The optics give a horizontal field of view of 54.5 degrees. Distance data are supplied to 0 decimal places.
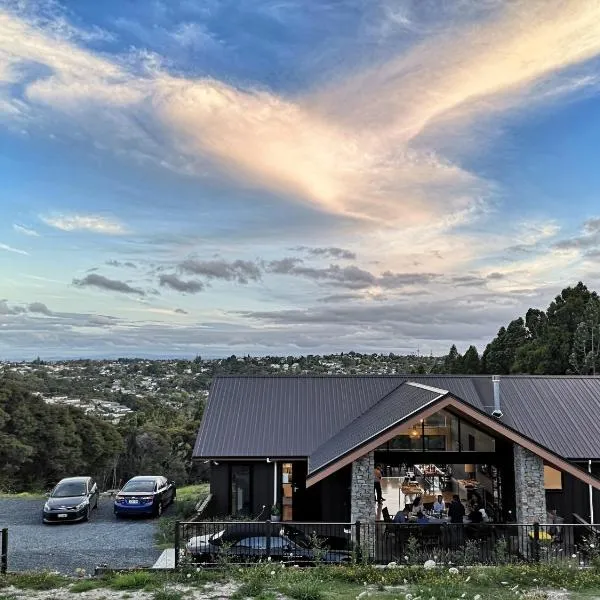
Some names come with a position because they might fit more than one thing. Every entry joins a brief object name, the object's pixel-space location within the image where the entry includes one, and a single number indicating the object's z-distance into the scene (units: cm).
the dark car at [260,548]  1284
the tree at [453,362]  7894
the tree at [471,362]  7619
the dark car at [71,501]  1856
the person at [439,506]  1688
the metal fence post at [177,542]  1243
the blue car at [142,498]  1948
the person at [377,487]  1694
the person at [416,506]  1656
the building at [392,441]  1489
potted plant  1767
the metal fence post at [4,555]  1238
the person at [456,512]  1497
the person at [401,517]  1532
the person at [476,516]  1524
